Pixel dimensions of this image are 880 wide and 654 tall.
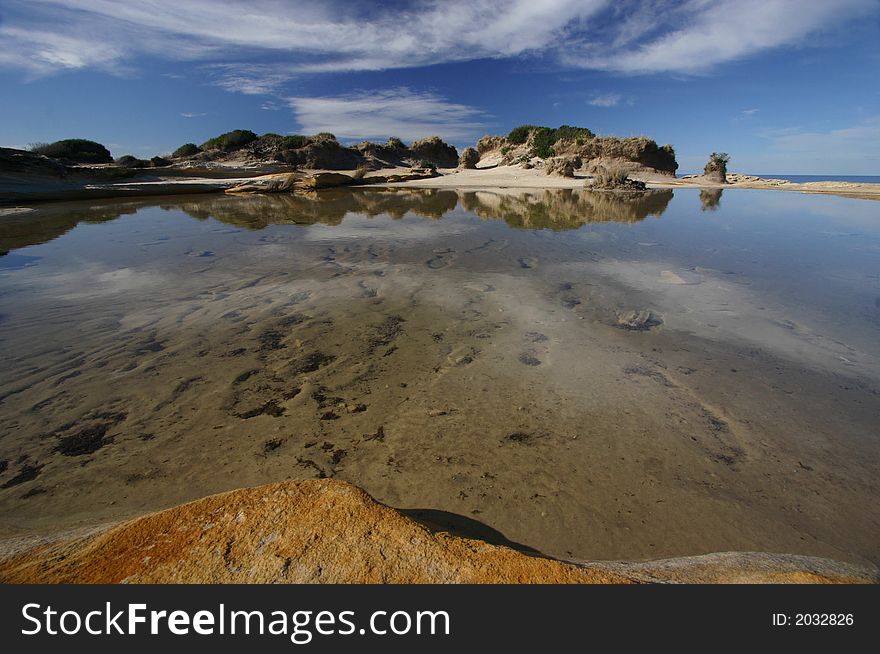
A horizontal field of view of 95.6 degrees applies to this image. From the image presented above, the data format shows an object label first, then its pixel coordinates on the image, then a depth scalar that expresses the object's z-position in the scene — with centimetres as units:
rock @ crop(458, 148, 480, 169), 4869
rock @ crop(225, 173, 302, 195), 2559
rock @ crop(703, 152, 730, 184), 3969
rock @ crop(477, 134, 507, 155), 5744
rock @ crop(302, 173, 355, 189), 2780
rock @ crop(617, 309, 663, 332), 494
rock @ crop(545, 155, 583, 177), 3553
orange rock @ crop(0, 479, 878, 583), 146
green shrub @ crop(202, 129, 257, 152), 4153
